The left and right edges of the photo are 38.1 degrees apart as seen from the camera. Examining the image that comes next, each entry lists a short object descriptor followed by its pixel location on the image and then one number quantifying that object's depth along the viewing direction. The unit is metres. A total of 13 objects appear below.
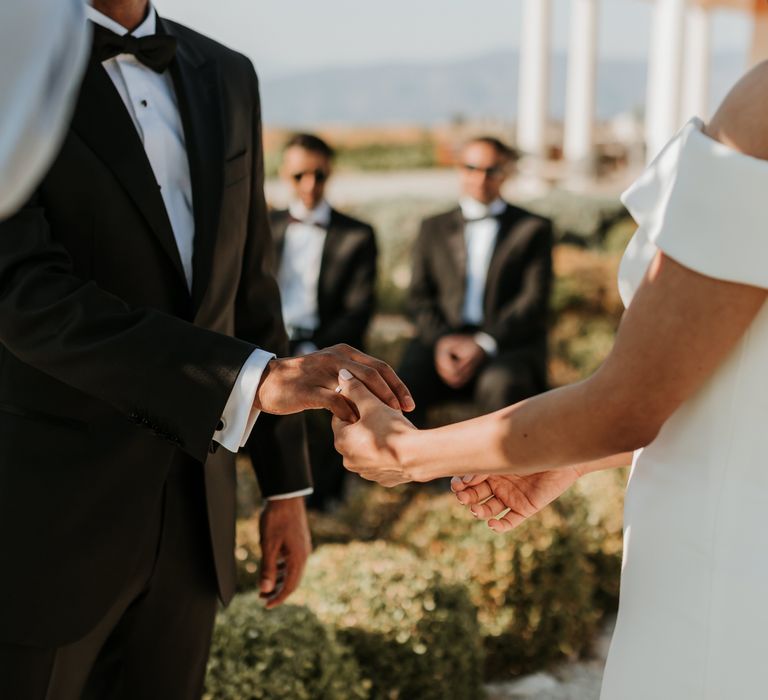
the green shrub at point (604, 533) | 5.36
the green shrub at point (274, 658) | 3.23
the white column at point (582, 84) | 24.58
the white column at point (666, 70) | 21.50
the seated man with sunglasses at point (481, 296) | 6.88
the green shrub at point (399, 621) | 3.74
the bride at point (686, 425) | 1.63
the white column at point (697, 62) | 32.72
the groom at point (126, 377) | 2.20
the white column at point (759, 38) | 26.84
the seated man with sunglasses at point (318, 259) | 7.05
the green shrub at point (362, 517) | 5.48
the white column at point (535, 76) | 23.66
